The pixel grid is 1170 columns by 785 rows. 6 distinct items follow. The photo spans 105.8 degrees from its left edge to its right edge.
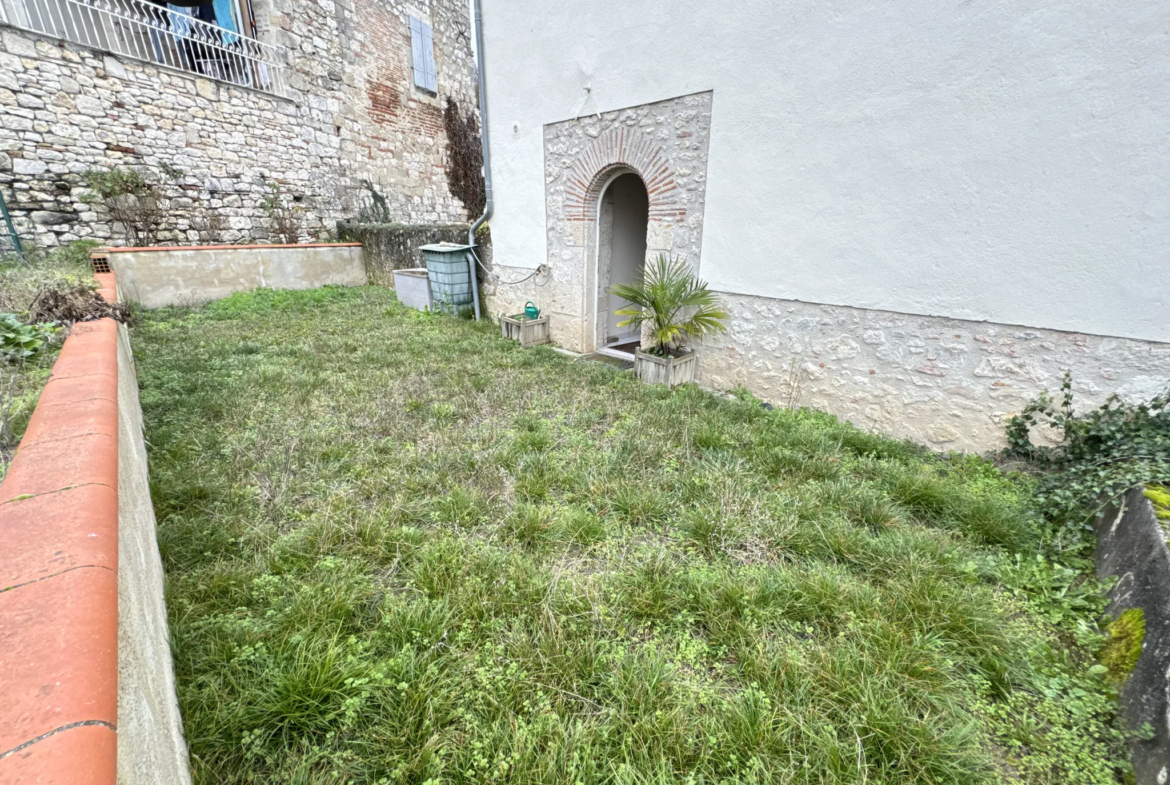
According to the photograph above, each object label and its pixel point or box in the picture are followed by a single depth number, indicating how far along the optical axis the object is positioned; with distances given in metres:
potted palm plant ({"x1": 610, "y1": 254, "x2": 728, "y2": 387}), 4.52
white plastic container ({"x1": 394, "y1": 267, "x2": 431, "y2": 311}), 7.62
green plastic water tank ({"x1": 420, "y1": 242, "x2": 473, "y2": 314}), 6.89
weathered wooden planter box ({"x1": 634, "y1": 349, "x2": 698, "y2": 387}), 4.61
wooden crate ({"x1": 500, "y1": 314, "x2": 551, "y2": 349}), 6.09
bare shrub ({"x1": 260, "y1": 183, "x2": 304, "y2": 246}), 9.43
